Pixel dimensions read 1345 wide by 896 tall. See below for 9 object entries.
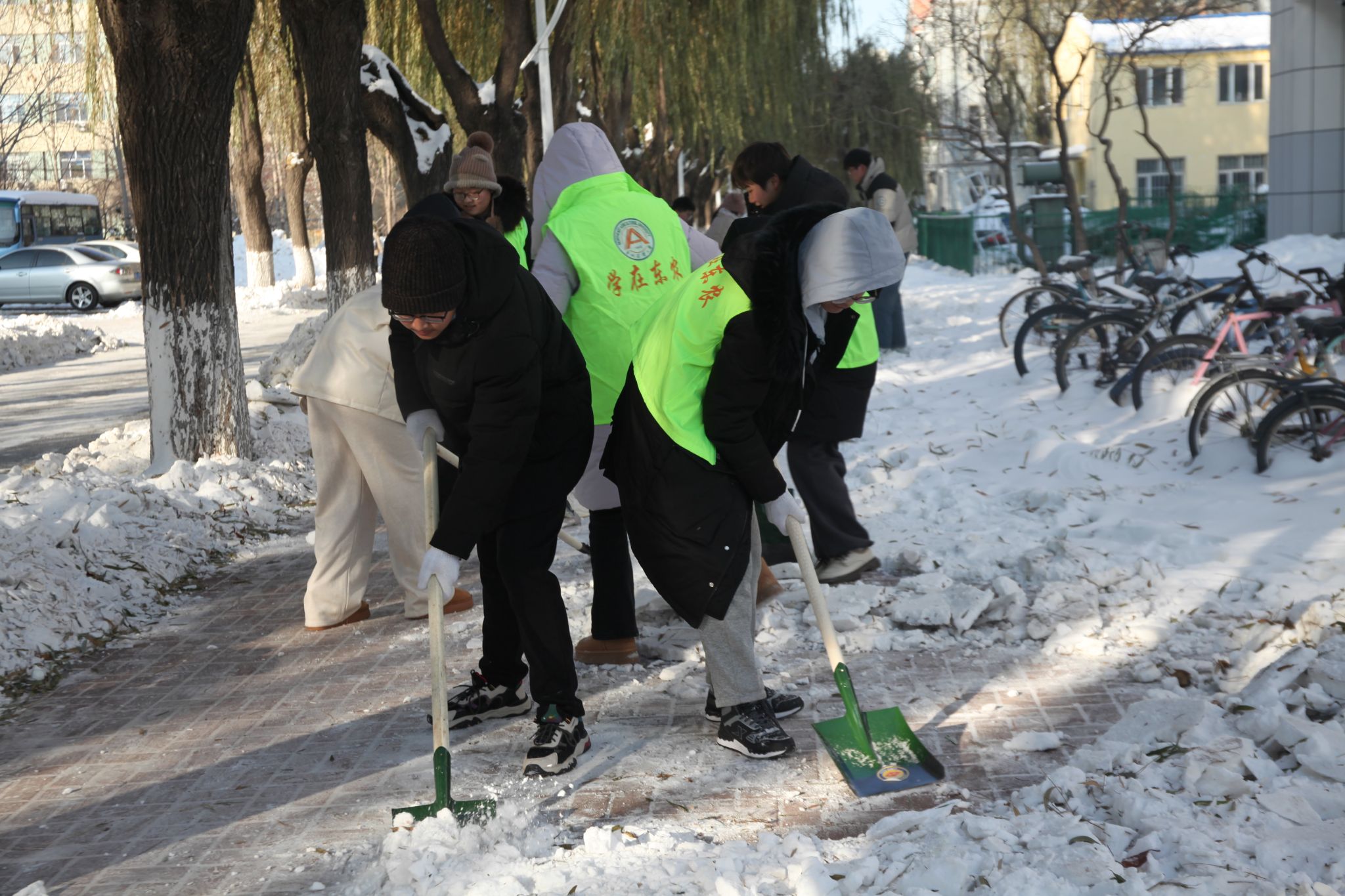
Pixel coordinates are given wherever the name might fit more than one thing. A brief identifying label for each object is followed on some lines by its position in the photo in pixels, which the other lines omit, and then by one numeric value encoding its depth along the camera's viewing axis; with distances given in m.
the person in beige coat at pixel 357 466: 5.58
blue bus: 37.25
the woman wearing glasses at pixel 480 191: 5.75
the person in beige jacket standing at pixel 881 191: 12.08
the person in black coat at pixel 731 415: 3.79
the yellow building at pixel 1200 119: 44.03
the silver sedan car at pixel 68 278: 30.97
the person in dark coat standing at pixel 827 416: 5.93
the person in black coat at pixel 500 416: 3.71
